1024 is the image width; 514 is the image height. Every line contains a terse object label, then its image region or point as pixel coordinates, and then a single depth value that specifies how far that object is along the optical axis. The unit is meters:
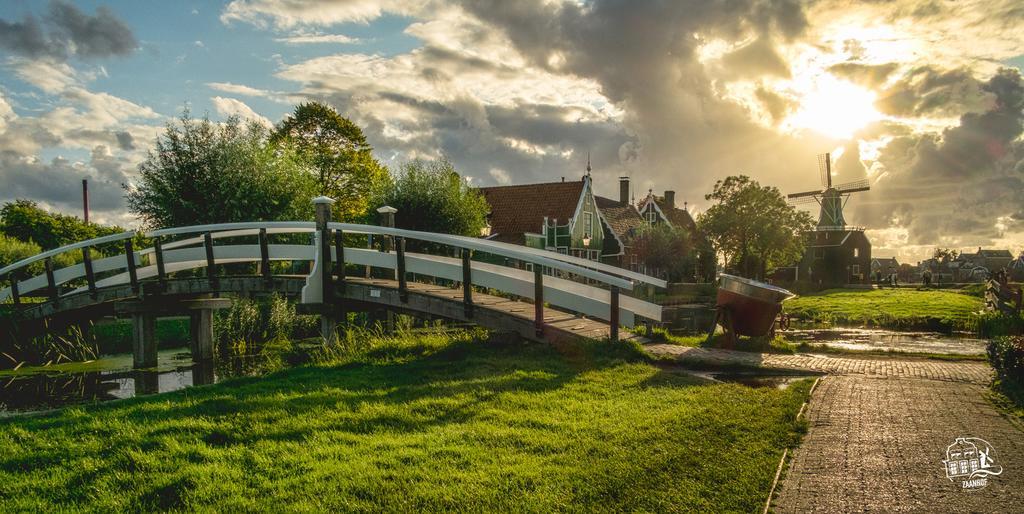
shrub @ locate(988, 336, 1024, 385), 8.26
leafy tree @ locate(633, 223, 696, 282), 43.78
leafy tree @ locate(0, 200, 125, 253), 36.06
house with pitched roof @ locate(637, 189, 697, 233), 50.62
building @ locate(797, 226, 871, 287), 60.78
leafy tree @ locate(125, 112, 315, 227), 20.02
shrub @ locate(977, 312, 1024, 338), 19.16
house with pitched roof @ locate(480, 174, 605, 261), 37.94
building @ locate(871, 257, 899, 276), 117.69
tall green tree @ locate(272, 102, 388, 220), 37.66
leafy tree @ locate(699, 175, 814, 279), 46.81
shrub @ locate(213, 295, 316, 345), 17.58
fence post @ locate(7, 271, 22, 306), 16.17
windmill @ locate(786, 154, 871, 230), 63.53
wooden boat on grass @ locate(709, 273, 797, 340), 12.23
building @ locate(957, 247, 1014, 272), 107.38
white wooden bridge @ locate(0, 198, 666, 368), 10.98
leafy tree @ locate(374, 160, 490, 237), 25.14
